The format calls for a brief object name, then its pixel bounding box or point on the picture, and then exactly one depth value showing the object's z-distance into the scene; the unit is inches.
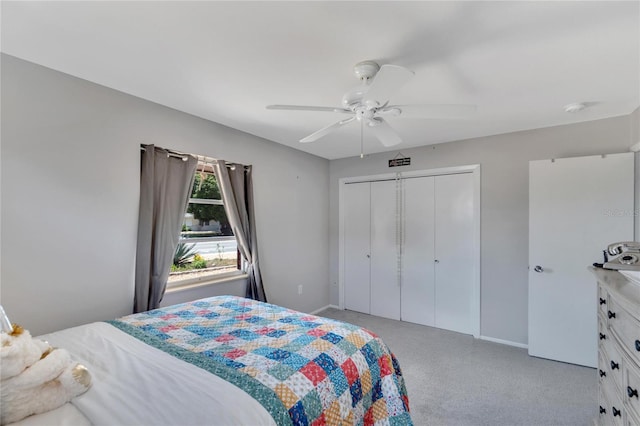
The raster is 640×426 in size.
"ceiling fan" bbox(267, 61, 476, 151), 56.3
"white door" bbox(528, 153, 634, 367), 106.0
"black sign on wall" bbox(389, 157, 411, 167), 157.9
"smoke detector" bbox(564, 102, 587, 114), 96.6
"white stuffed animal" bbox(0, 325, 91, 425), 36.1
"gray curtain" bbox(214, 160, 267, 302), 120.3
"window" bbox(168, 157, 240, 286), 112.7
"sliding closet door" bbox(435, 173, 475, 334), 140.4
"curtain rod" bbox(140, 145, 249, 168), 102.8
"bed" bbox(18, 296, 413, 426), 41.3
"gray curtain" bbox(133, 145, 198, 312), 93.3
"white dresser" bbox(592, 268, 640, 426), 44.5
